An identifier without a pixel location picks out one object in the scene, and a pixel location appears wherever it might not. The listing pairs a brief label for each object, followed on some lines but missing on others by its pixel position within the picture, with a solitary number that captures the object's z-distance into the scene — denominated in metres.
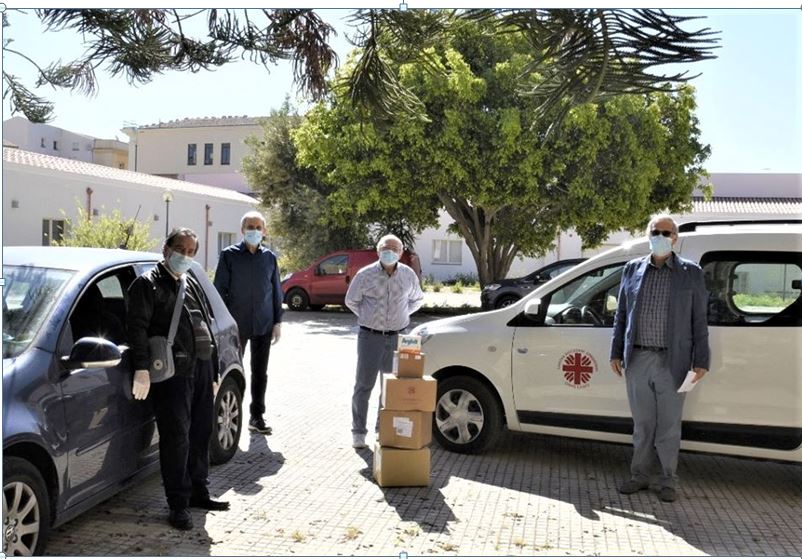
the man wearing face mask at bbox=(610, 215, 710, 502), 5.57
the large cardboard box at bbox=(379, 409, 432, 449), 5.80
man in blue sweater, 7.18
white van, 5.66
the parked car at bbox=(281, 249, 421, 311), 22.02
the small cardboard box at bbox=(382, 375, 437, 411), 5.85
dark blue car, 3.73
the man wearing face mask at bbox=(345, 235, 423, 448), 6.89
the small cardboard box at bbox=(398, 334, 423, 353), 5.94
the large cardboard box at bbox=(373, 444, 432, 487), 5.75
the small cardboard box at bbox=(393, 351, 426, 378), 5.91
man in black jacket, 4.64
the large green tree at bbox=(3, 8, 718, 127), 2.89
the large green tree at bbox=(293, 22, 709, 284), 19.22
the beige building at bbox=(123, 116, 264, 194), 35.34
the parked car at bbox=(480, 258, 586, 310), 20.38
